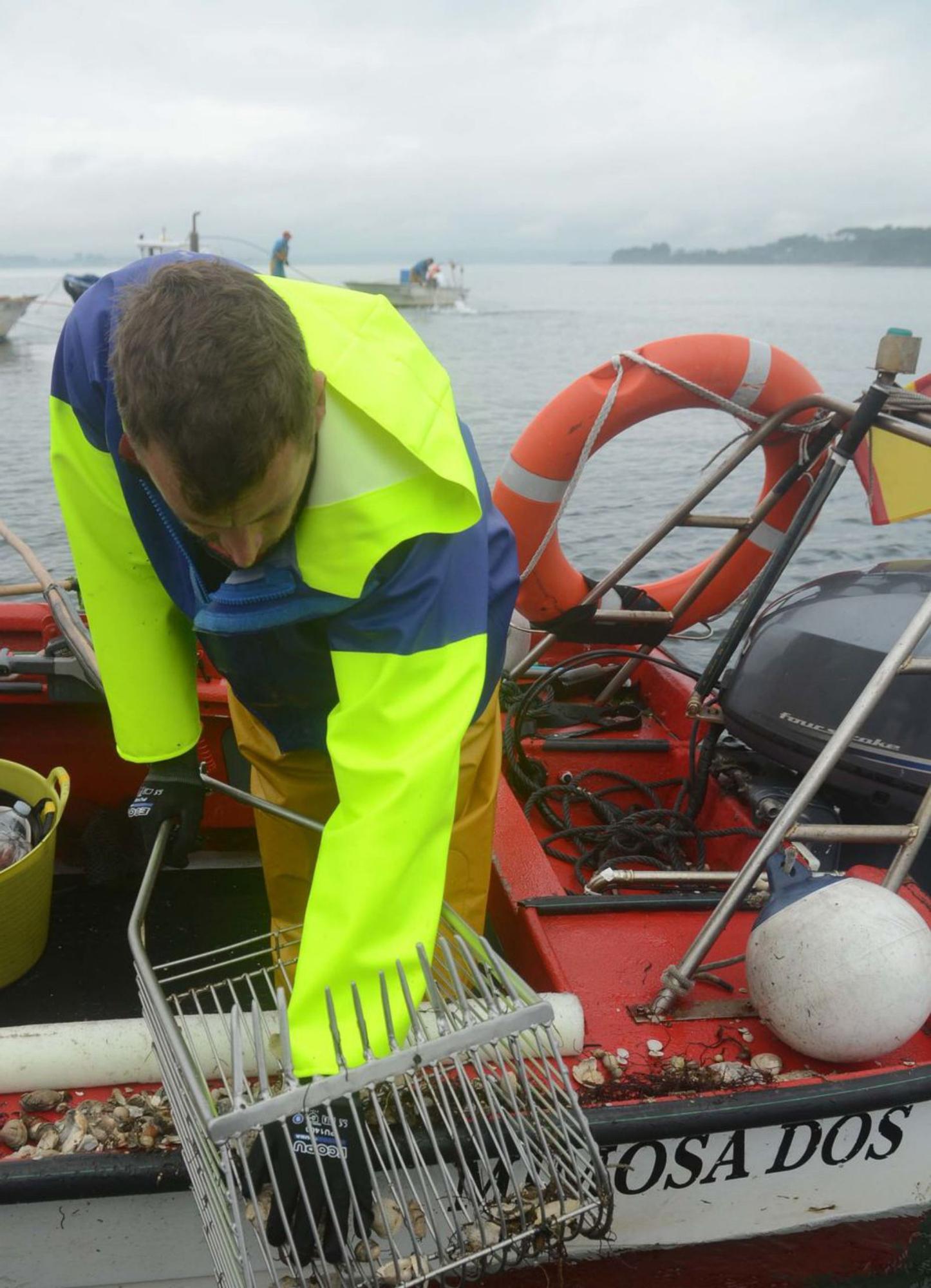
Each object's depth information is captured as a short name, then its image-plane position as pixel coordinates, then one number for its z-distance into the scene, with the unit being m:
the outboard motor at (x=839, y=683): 2.92
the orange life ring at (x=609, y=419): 4.09
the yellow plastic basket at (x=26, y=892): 2.56
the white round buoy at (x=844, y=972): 2.09
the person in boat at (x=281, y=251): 29.36
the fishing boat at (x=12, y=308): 27.16
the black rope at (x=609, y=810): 3.31
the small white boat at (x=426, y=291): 45.91
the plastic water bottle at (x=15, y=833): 2.68
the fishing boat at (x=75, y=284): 23.75
